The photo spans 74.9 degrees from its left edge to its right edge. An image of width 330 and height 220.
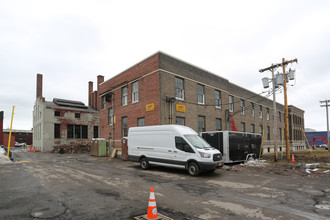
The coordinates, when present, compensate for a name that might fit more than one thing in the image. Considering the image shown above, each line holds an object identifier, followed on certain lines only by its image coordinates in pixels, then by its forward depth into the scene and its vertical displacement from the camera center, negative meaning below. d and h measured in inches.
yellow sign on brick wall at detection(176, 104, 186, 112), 717.3 +63.5
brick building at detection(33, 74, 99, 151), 1408.7 +40.6
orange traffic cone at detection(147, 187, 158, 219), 179.1 -68.4
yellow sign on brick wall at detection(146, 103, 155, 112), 685.3 +65.0
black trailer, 589.0 -50.1
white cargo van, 415.9 -48.1
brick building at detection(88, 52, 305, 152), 692.1 +108.3
